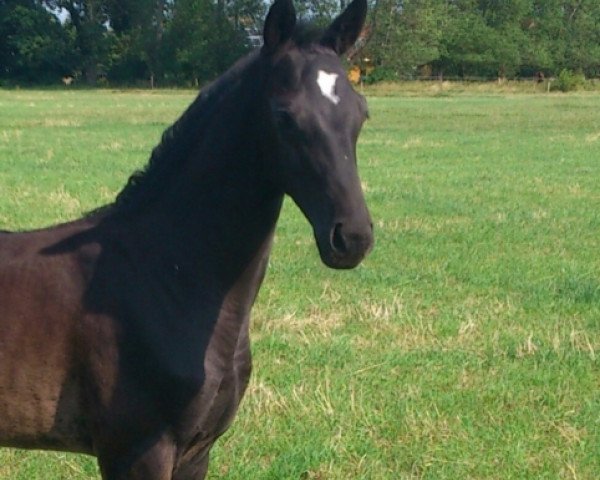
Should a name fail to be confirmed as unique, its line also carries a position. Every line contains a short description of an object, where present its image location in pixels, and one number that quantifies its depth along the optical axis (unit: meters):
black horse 3.01
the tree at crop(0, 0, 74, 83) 66.88
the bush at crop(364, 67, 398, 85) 58.53
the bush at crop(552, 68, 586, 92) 59.59
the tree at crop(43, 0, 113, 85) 68.19
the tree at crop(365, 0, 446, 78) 57.59
